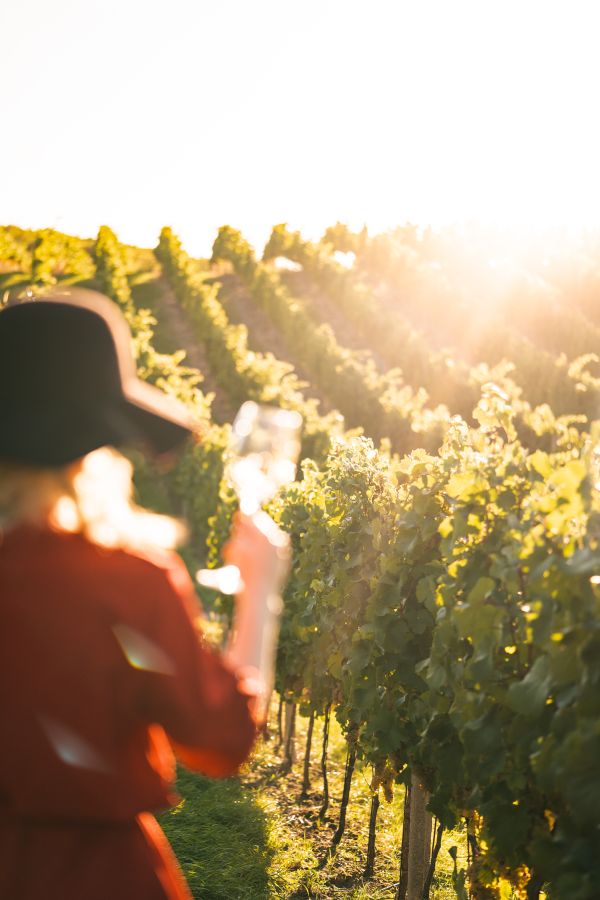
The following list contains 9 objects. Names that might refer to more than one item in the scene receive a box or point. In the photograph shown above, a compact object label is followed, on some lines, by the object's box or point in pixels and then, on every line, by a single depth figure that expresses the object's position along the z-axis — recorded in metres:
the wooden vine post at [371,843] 5.57
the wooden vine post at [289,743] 8.09
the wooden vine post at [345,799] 5.95
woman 1.42
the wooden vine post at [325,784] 6.64
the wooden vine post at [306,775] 7.37
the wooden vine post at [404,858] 5.10
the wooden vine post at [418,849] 4.71
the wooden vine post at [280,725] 8.97
